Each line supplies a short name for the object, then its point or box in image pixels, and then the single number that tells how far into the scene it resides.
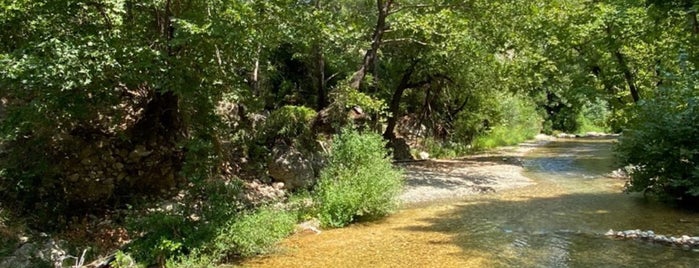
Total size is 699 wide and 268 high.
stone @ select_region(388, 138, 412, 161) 22.30
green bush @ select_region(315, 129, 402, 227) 10.73
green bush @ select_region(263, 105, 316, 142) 13.88
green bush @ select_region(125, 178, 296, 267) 7.81
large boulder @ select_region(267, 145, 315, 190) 13.17
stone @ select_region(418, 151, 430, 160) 23.51
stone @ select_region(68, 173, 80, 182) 10.45
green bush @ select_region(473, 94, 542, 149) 29.53
